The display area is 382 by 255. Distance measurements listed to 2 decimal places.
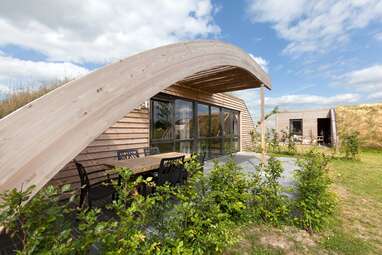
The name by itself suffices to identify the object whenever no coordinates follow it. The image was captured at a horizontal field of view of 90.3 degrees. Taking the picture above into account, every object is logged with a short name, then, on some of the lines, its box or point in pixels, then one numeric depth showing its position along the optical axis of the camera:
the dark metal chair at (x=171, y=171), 2.72
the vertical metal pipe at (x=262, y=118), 5.39
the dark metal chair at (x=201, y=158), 3.66
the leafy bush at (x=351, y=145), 7.69
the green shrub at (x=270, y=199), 2.57
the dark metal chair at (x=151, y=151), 4.59
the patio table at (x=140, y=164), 2.82
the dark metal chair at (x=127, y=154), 4.12
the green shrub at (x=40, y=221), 0.84
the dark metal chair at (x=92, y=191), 2.43
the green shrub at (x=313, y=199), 2.40
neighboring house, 15.82
